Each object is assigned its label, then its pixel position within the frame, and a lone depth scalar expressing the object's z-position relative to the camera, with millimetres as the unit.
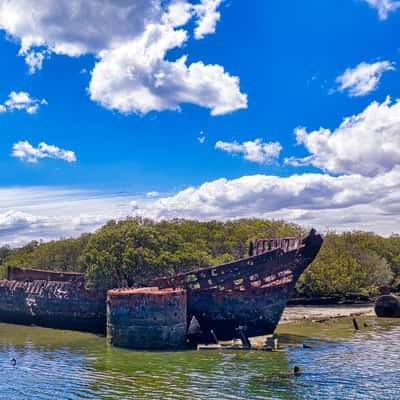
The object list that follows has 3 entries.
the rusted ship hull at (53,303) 40031
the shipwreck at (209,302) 29125
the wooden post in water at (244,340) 29006
